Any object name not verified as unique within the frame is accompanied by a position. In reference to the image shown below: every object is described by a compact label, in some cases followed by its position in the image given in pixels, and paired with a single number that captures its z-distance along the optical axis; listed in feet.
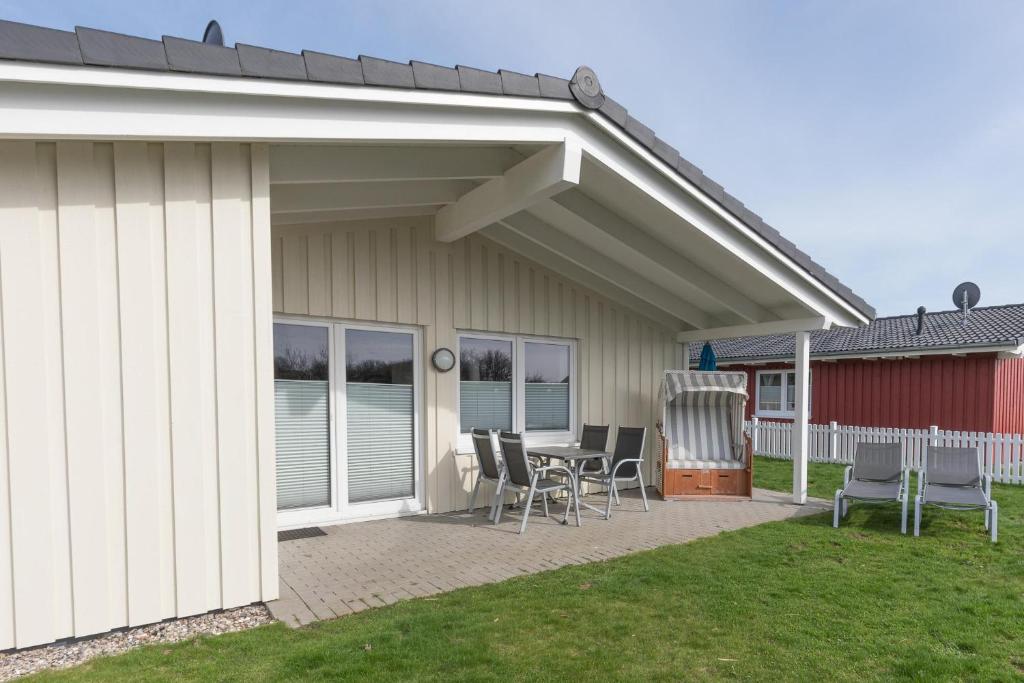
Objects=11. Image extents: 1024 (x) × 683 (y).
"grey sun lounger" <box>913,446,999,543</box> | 19.48
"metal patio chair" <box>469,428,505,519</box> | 20.53
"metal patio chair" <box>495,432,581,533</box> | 18.93
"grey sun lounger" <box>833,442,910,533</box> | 20.62
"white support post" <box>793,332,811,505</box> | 23.57
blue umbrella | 29.27
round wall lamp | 21.65
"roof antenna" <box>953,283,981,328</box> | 52.16
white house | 9.93
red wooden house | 38.37
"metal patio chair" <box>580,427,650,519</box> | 22.29
